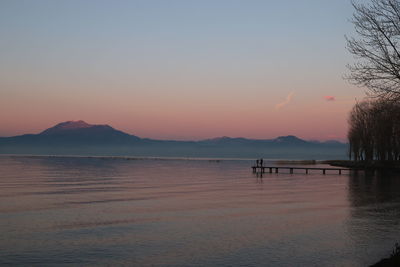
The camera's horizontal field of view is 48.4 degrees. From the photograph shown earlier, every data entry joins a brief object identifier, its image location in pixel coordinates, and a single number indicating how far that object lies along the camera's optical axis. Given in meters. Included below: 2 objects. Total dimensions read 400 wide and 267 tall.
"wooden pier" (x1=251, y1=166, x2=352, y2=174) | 76.14
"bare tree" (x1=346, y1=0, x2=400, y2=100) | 16.94
